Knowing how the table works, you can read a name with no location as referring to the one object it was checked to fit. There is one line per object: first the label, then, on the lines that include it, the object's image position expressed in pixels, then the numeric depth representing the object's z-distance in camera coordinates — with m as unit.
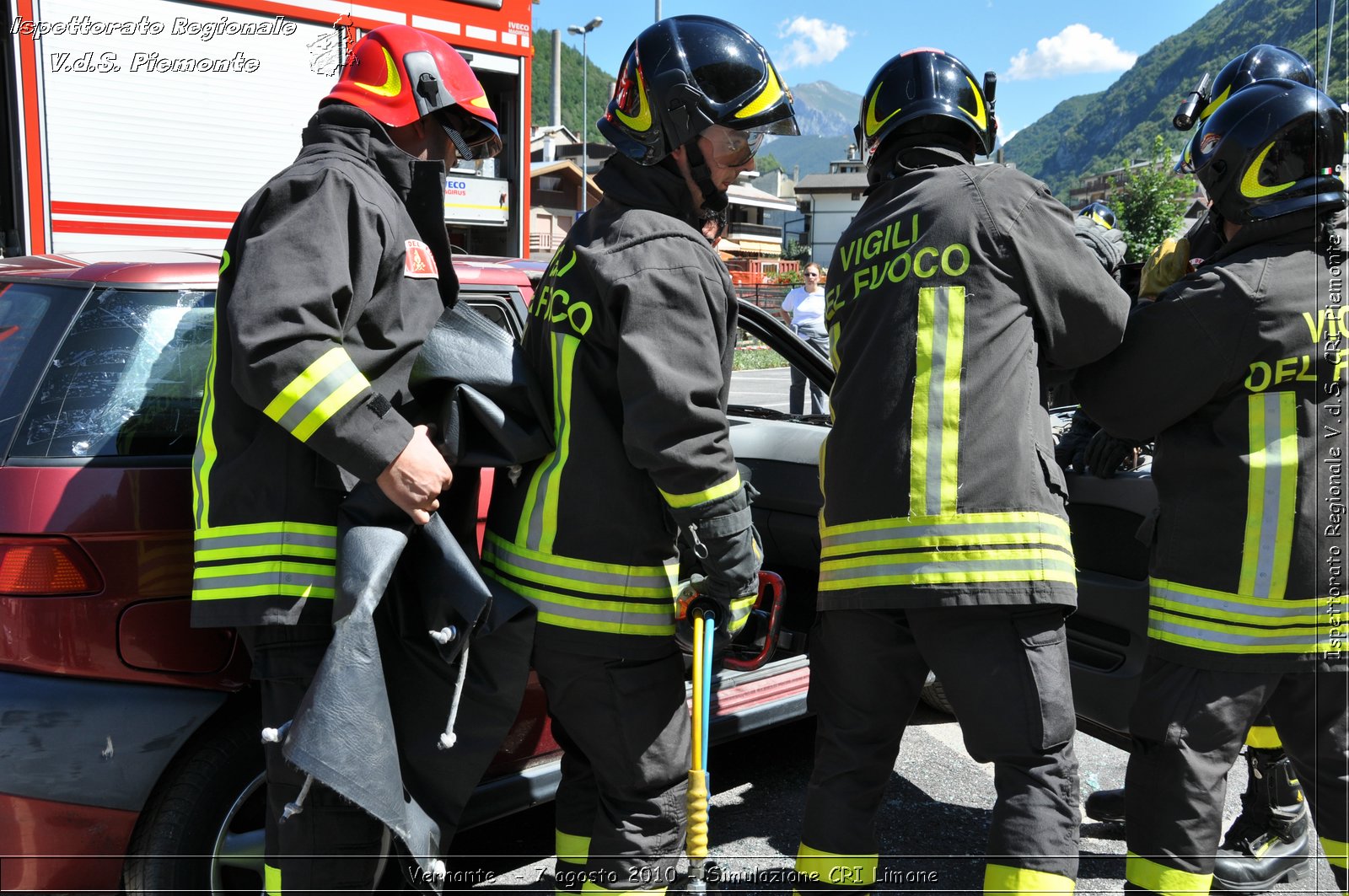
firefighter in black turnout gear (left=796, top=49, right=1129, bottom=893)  2.03
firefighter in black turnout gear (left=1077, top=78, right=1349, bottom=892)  2.27
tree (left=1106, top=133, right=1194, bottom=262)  30.06
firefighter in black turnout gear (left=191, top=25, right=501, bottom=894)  1.92
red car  2.13
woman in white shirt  10.51
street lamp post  27.61
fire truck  5.60
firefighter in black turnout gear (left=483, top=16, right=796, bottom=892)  2.03
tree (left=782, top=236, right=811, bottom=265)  61.66
